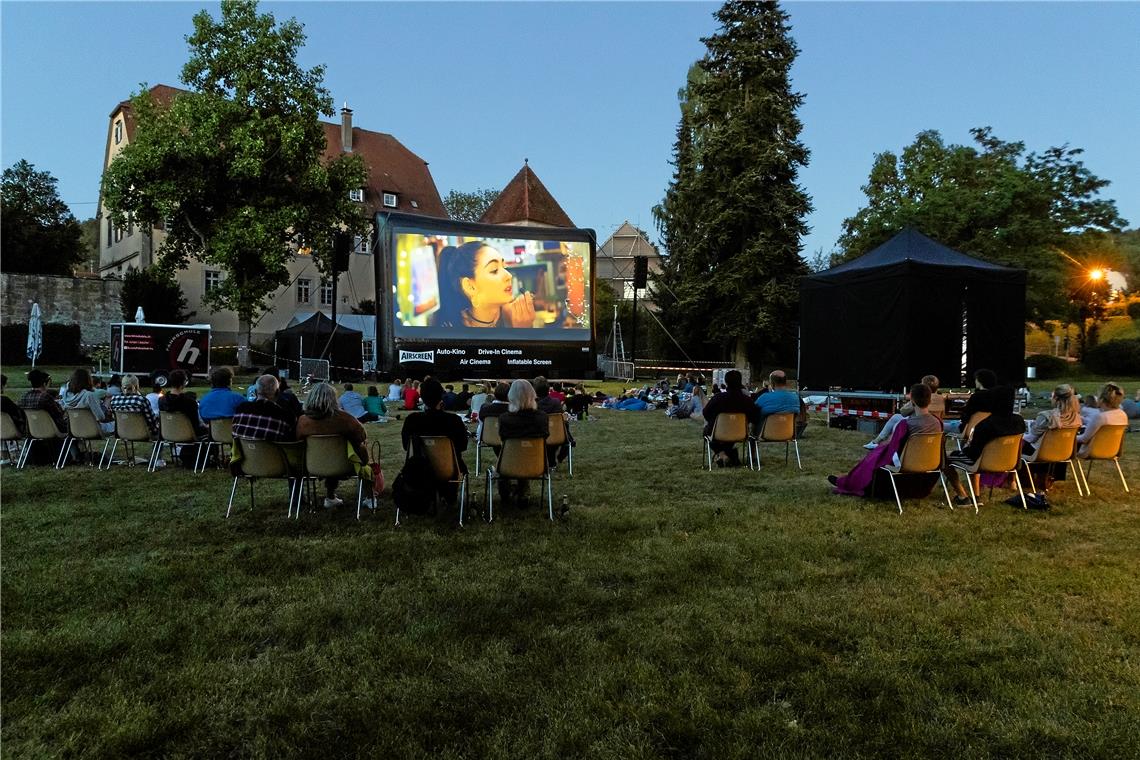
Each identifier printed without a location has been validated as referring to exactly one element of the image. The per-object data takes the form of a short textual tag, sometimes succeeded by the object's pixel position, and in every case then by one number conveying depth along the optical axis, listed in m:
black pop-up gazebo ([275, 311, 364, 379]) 28.09
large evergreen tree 28.69
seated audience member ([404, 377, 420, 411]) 15.48
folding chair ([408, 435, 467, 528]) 5.56
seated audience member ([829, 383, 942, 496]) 6.07
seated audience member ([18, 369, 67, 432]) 8.02
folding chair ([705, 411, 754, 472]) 8.10
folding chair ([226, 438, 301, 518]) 5.61
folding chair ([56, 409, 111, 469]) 8.01
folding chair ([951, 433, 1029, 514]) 6.07
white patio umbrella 23.25
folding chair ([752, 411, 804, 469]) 8.23
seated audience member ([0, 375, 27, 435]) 7.97
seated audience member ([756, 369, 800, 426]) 8.41
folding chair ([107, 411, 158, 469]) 7.78
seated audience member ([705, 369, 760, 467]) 8.16
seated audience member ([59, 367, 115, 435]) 8.26
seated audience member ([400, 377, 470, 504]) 5.62
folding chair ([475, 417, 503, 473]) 7.46
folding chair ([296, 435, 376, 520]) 5.57
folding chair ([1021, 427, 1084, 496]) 6.51
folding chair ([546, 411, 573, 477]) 7.21
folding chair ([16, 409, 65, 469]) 8.01
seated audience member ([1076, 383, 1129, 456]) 7.00
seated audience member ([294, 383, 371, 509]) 5.60
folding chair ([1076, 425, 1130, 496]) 7.02
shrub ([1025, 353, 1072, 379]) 30.97
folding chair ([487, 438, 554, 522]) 5.67
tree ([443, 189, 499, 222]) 61.19
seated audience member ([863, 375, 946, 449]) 6.83
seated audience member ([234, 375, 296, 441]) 5.73
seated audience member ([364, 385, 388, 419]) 12.67
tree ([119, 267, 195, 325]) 29.89
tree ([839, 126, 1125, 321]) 25.95
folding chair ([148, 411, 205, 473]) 7.53
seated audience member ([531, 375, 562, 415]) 7.48
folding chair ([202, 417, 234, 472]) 7.34
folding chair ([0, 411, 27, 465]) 8.02
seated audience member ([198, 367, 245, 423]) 7.57
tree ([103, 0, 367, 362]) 26.03
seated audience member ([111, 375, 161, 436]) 7.84
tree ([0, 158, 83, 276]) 34.88
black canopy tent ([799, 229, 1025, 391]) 13.55
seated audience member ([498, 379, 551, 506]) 5.77
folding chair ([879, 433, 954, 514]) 6.10
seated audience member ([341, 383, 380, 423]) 10.38
